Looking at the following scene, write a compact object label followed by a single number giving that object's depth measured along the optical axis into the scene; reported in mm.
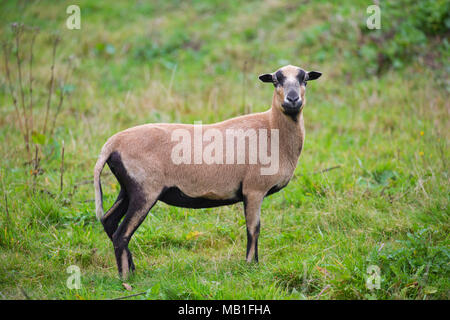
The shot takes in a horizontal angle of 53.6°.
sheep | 4605
